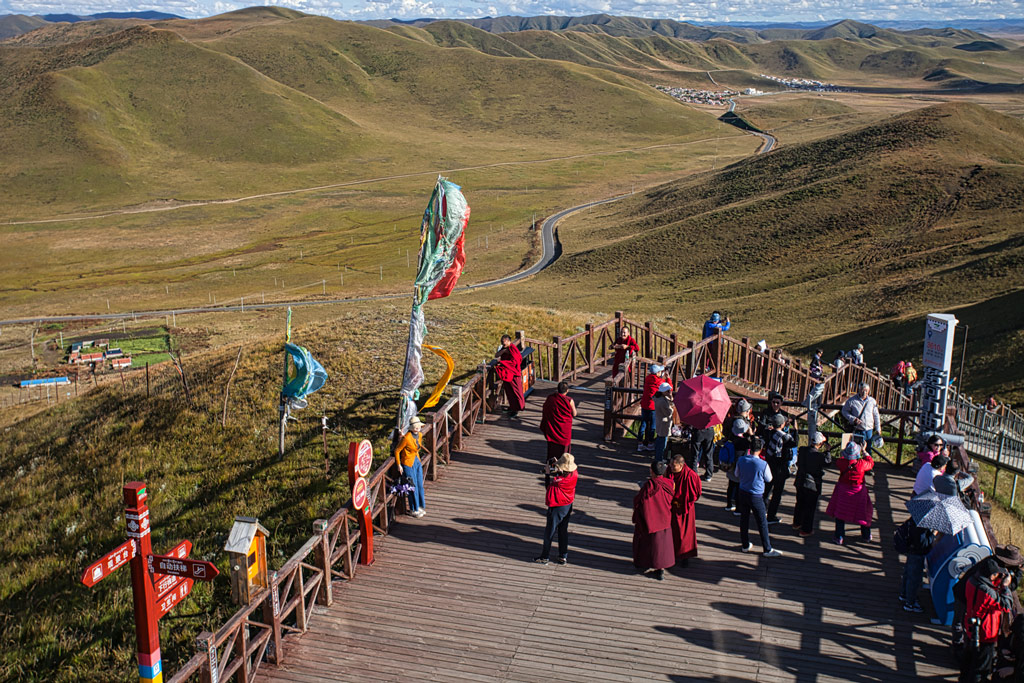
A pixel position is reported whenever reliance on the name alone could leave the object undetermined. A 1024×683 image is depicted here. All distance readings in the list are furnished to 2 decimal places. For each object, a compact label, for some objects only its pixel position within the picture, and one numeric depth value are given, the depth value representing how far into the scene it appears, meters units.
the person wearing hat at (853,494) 11.05
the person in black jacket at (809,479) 11.20
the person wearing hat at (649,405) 14.27
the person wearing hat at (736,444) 12.00
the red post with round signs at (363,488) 10.54
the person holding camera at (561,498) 10.52
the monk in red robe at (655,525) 10.26
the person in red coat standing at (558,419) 12.85
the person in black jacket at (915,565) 9.50
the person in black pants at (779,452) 11.60
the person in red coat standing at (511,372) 15.86
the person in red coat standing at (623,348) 18.08
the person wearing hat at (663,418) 13.20
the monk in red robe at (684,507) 10.31
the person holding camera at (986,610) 8.02
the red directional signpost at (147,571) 7.26
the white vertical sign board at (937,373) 14.27
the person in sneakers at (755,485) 10.69
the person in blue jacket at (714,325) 19.46
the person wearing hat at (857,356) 21.91
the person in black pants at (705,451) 13.29
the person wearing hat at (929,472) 10.63
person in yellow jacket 11.72
